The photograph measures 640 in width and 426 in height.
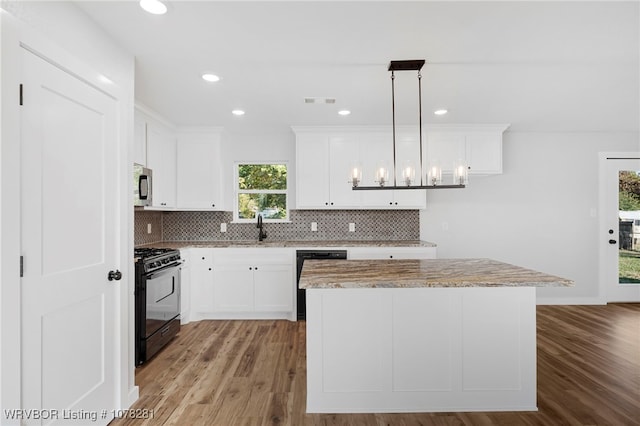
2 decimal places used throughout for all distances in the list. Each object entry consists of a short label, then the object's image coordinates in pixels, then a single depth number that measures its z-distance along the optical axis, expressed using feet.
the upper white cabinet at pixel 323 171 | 13.97
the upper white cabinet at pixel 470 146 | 13.75
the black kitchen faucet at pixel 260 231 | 14.66
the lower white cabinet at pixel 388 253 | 13.08
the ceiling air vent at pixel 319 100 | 10.53
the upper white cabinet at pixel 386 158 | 13.93
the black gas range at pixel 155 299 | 9.20
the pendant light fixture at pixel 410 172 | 8.00
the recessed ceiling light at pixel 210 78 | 8.68
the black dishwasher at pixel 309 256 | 13.05
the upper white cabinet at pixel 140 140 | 10.91
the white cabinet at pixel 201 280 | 13.08
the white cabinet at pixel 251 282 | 13.14
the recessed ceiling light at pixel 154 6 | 5.65
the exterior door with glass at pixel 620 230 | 15.02
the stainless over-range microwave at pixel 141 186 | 10.17
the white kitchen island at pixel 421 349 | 6.97
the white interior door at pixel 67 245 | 4.86
